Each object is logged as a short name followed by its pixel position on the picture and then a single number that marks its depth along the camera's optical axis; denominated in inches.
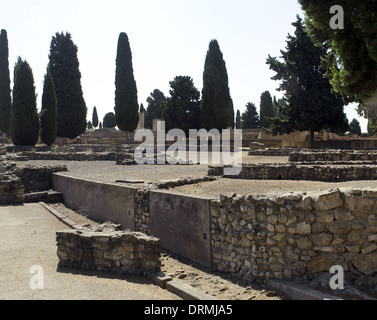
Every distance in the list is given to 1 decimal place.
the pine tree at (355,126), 2321.5
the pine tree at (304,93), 1014.4
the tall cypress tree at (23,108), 1107.3
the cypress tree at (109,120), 2484.0
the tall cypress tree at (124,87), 1365.7
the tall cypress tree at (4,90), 1546.5
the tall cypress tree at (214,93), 1314.0
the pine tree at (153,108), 2132.1
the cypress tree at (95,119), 2696.9
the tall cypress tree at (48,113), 1198.9
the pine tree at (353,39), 303.6
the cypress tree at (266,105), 1883.6
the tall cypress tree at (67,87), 1371.8
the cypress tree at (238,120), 2553.6
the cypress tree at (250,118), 1932.8
